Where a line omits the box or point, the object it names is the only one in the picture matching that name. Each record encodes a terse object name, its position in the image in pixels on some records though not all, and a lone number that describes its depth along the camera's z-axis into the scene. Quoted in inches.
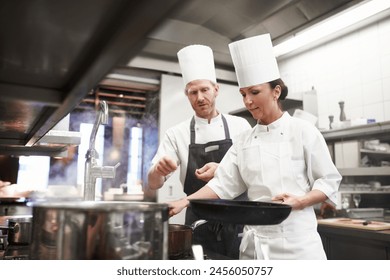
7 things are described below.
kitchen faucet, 40.8
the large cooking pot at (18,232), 35.8
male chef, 45.3
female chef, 37.8
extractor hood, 19.1
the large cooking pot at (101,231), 20.7
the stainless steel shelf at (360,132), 56.1
